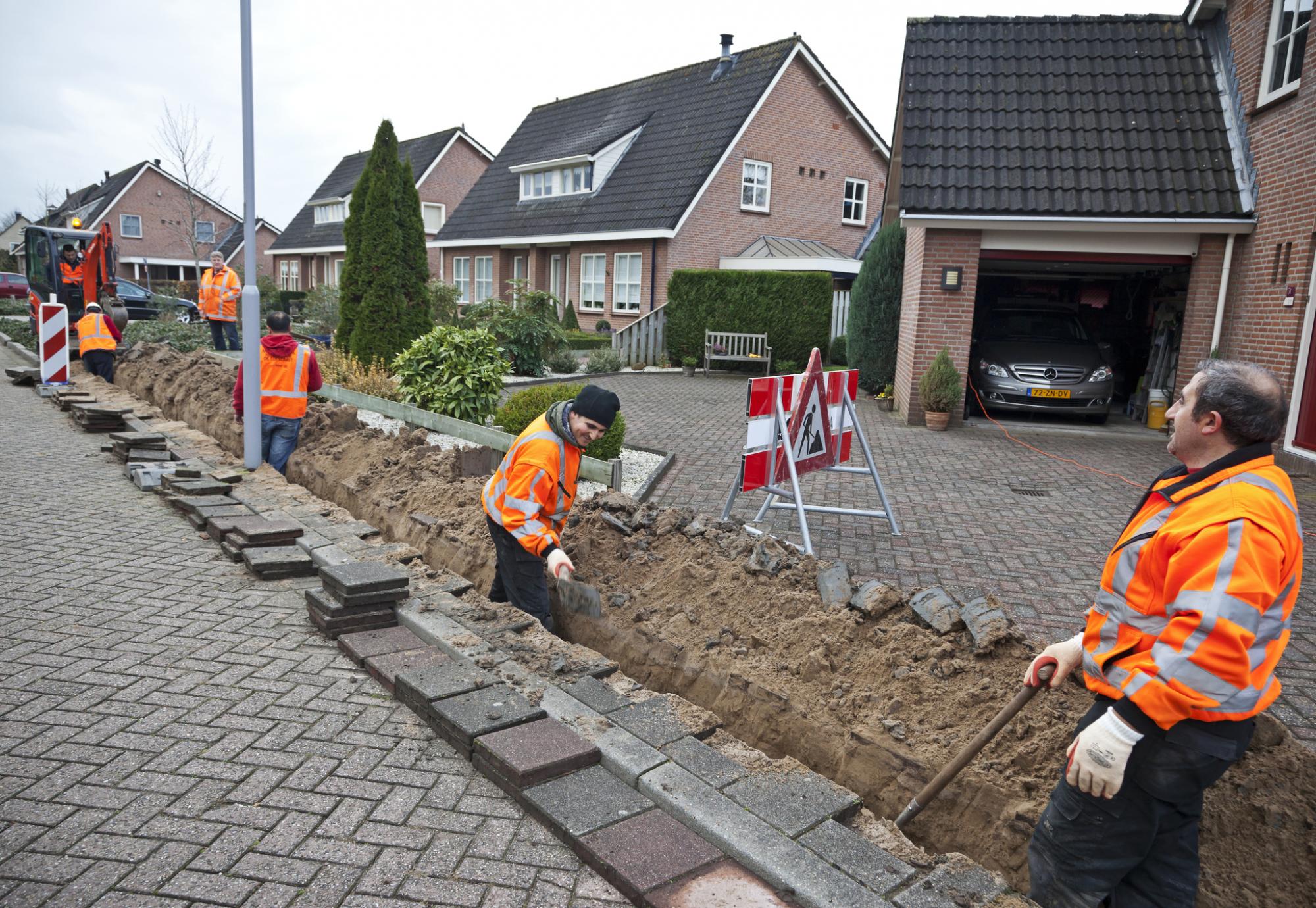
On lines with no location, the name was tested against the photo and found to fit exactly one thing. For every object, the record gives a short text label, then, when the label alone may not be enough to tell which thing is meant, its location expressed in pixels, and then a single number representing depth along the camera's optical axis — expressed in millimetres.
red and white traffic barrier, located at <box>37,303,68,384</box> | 13398
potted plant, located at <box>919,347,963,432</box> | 12969
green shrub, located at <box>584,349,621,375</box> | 20219
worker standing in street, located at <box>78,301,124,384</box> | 13992
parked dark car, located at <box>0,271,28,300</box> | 41416
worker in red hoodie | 8492
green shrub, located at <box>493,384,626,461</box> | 9117
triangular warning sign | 7059
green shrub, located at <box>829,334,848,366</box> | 21109
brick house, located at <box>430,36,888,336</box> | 24344
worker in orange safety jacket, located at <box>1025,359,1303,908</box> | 2191
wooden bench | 20328
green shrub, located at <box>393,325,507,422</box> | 11109
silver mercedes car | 13617
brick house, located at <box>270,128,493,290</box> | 40000
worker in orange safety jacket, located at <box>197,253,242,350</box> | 16891
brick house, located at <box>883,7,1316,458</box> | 11484
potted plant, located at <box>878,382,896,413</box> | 15539
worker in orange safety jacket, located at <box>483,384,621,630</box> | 4516
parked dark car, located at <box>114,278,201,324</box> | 25773
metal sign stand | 6555
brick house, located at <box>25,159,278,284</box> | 52250
